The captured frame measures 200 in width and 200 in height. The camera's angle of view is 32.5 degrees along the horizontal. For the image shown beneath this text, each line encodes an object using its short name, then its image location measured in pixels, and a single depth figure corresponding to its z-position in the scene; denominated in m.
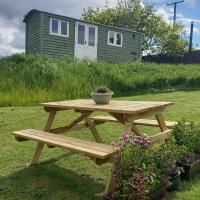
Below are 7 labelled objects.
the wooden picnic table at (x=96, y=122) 3.38
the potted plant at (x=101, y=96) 4.13
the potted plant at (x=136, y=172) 2.88
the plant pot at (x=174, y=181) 3.38
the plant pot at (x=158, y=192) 3.06
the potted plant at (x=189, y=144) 3.73
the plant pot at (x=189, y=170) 3.71
